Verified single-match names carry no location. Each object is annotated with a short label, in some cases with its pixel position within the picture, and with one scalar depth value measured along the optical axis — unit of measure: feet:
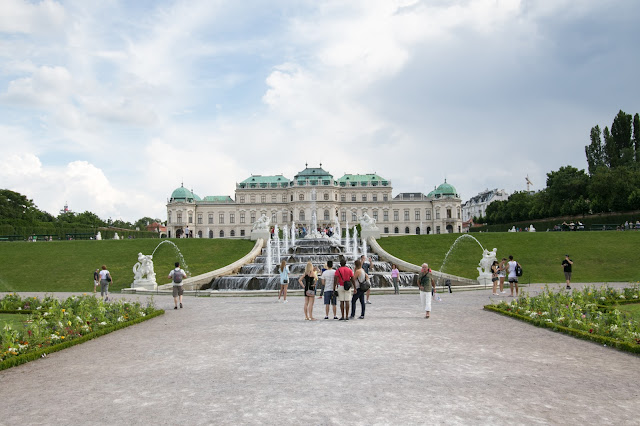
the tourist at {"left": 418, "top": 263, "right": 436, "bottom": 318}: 49.90
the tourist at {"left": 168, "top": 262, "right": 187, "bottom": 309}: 61.16
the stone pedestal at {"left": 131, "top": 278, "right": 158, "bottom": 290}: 91.15
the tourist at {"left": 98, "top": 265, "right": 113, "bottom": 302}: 71.92
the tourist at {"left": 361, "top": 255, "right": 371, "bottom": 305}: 86.09
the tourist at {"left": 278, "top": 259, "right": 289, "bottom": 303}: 67.51
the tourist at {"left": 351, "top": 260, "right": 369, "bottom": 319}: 49.96
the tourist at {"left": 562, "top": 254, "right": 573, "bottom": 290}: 77.90
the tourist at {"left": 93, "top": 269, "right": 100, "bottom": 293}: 83.66
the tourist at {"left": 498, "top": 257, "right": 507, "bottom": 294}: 74.51
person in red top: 48.47
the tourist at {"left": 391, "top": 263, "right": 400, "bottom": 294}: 79.20
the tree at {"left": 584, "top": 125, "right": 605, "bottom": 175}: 253.24
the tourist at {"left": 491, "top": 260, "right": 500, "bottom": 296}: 72.98
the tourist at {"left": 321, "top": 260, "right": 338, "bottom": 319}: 49.55
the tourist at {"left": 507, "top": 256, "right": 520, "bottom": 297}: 69.10
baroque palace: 376.07
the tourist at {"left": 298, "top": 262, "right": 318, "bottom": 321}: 48.96
